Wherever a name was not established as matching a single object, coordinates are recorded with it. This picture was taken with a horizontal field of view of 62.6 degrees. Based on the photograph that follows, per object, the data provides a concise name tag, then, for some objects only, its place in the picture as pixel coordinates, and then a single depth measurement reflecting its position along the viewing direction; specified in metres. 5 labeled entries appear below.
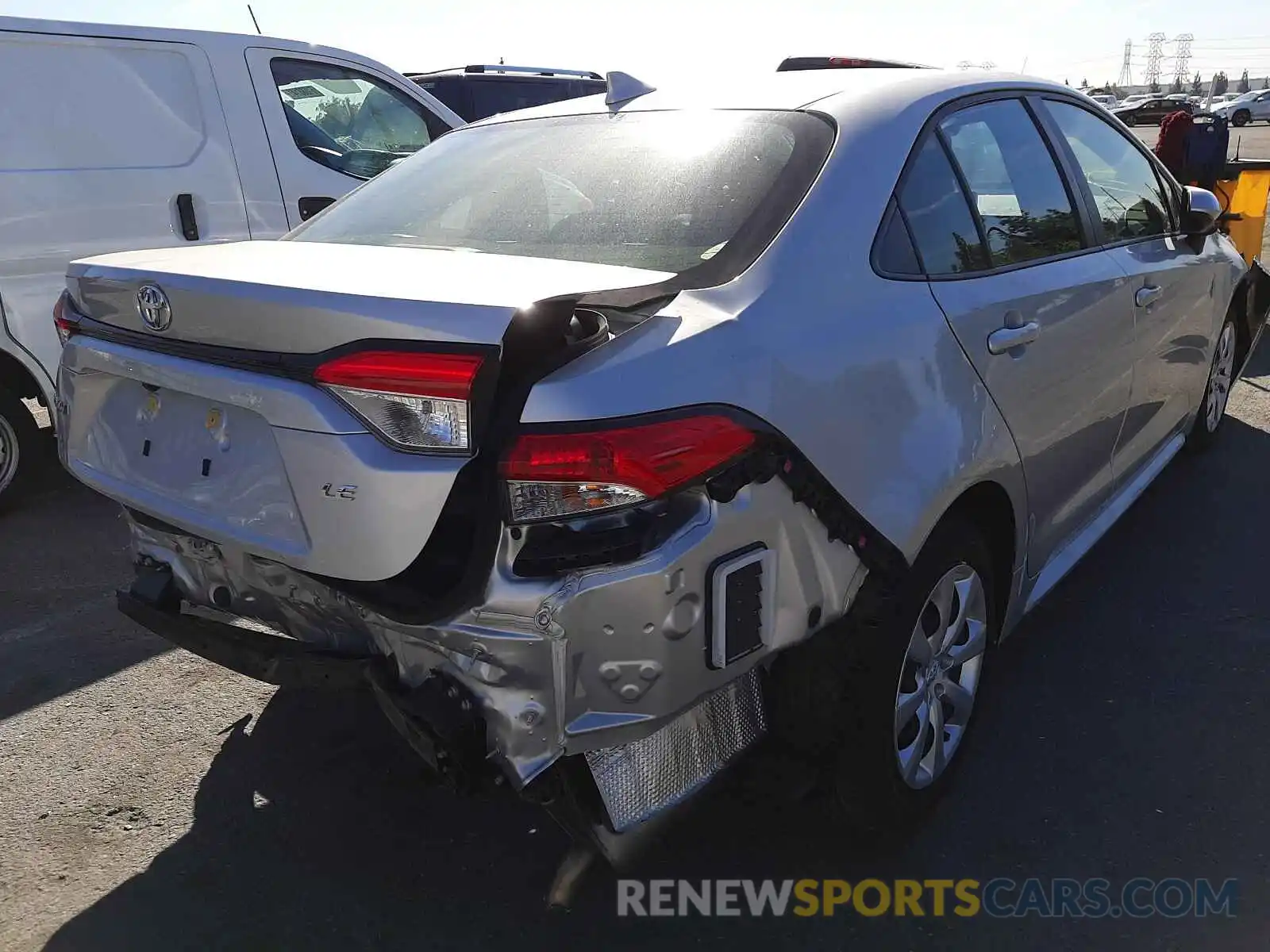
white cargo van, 4.69
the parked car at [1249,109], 46.41
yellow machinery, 7.49
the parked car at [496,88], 8.92
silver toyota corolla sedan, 1.75
